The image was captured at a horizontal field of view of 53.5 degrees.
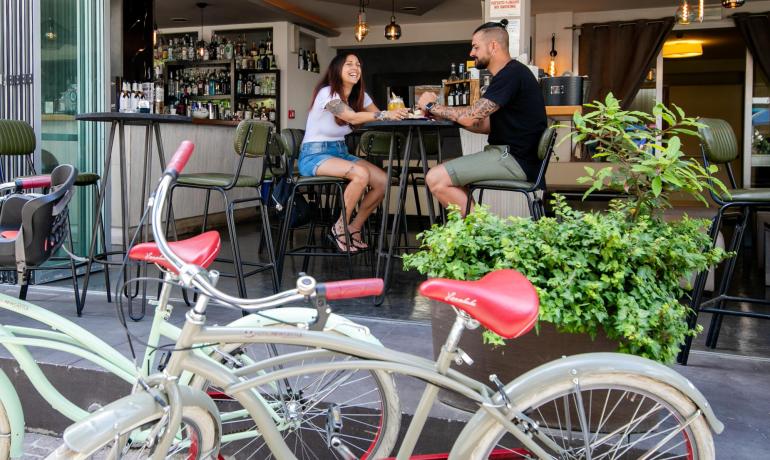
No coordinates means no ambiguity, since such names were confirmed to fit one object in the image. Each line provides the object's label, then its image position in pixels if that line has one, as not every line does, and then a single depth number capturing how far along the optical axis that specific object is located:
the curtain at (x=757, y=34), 8.79
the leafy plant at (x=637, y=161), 2.09
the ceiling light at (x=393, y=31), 9.15
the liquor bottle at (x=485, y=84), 4.41
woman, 4.40
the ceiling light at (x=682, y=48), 9.49
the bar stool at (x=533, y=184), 3.46
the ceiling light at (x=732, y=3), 6.97
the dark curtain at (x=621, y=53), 9.29
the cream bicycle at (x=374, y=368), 1.38
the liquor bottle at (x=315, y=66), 11.01
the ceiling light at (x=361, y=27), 8.65
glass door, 4.36
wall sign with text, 5.00
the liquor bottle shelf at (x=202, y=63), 10.26
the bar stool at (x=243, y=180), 3.43
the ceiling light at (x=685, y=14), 7.12
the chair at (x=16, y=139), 3.89
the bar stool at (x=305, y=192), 4.04
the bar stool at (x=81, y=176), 4.11
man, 3.67
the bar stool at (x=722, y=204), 2.78
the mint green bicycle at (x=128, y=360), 1.76
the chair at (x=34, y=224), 2.26
